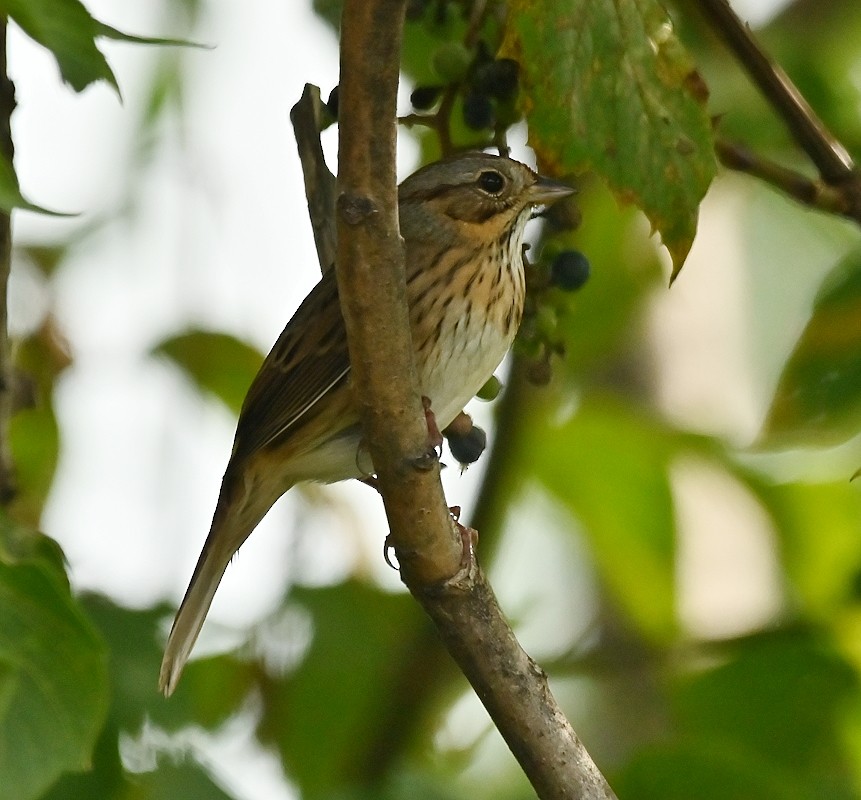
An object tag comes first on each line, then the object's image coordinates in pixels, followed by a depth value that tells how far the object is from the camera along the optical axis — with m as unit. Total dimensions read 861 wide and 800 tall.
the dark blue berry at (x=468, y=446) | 6.25
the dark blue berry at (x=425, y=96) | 5.97
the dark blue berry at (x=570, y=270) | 6.05
